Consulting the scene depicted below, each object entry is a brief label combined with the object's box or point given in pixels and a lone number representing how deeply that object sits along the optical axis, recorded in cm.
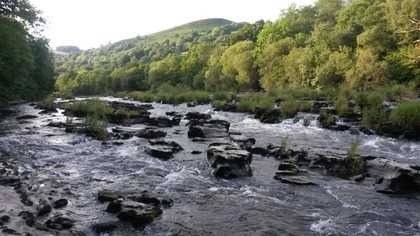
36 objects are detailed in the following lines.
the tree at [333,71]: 5547
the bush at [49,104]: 4022
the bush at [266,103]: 3263
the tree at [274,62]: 7169
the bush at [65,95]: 7901
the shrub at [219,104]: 3910
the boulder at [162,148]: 1693
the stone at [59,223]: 872
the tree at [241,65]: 8031
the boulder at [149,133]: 2194
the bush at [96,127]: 2110
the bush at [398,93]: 3353
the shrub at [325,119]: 2525
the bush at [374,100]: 2906
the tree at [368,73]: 4778
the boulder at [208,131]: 2146
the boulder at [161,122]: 2795
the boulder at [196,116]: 3047
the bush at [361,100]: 3018
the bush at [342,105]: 2812
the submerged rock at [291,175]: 1298
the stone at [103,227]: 877
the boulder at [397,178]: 1209
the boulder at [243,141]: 1884
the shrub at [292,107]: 2973
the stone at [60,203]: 1021
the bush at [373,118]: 2348
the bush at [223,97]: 4562
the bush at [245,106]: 3497
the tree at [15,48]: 3123
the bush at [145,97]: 5984
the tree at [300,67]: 6331
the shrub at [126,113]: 2972
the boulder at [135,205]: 927
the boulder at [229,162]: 1366
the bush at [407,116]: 2116
